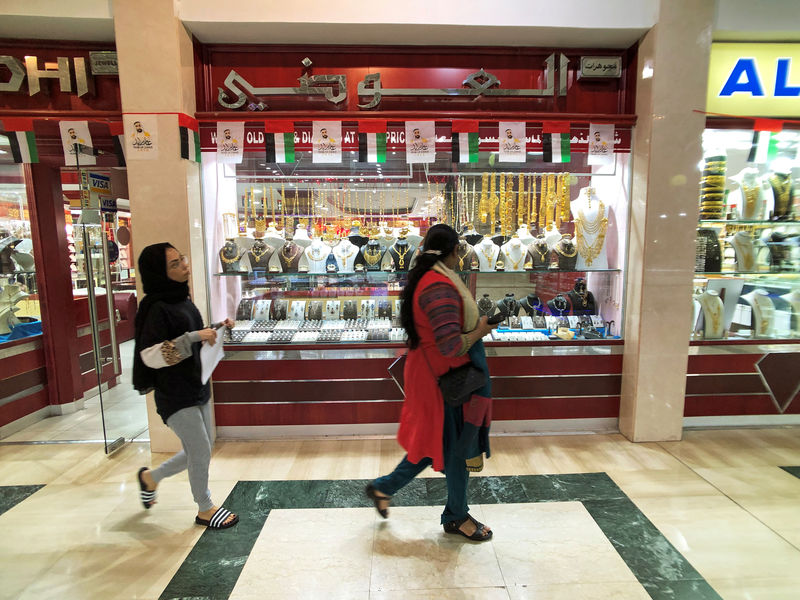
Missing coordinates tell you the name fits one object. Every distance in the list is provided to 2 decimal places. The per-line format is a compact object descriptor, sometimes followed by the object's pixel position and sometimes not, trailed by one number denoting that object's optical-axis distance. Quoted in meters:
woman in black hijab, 2.04
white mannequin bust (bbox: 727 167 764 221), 3.52
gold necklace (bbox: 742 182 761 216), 3.52
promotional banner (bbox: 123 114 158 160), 2.97
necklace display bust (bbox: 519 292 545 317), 3.71
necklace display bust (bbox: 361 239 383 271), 3.50
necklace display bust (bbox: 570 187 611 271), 3.53
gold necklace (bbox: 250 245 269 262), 3.48
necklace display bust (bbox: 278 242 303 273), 3.49
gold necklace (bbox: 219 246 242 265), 3.44
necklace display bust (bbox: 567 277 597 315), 3.71
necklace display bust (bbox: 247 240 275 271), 3.48
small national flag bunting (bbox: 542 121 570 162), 3.27
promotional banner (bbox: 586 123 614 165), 3.29
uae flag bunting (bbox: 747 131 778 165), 3.51
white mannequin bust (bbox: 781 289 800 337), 3.69
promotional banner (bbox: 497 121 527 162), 3.27
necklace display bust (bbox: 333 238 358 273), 3.53
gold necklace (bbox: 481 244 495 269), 3.50
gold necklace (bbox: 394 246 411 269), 3.48
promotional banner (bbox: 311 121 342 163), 3.21
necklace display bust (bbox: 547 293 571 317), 3.72
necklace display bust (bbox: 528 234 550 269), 3.53
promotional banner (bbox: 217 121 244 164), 3.18
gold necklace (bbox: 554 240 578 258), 3.52
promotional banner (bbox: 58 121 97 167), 3.14
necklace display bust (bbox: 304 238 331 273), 3.52
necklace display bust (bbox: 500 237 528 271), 3.53
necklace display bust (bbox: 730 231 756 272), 3.54
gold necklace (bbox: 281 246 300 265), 3.49
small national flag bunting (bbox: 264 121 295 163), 3.19
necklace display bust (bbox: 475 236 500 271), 3.51
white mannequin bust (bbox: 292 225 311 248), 3.57
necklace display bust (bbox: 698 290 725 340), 3.52
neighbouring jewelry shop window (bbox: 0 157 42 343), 3.72
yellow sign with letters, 3.33
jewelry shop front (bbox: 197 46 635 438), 3.27
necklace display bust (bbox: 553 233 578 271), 3.52
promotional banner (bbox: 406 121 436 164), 3.23
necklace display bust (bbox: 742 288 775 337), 3.58
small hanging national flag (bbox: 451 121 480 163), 3.23
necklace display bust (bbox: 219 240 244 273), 3.44
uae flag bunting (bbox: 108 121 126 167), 3.09
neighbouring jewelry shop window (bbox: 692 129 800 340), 3.47
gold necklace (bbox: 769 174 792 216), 3.52
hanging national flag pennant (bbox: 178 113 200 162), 3.00
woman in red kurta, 1.86
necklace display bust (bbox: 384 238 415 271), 3.48
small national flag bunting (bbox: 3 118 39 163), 3.13
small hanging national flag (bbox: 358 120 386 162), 3.21
